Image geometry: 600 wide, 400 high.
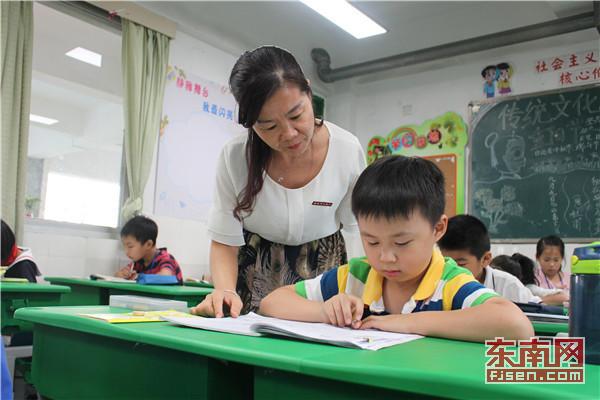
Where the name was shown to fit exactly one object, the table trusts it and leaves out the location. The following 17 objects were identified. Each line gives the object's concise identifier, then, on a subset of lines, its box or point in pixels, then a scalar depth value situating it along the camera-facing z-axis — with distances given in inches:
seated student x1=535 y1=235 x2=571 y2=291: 151.4
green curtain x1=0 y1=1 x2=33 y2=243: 134.9
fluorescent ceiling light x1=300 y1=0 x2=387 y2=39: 160.7
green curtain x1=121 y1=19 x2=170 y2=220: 158.9
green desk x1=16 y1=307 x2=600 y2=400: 21.3
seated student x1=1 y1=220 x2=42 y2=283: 108.7
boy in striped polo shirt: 36.4
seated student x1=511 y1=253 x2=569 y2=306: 101.0
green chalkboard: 170.2
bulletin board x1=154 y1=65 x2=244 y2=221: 169.5
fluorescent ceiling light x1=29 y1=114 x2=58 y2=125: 146.4
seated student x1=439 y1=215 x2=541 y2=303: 82.4
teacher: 51.3
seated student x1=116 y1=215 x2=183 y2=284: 143.3
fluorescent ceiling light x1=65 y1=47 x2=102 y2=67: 154.8
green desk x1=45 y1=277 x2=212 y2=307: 103.0
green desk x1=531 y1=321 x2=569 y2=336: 49.6
